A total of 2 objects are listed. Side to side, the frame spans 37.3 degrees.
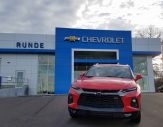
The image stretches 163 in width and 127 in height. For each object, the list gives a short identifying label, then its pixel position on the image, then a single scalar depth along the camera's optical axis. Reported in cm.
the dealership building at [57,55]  3378
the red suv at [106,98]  589
